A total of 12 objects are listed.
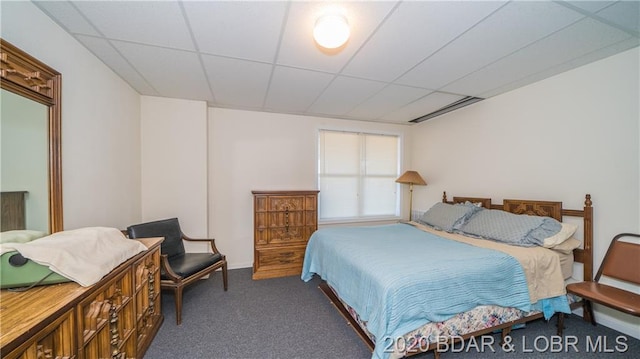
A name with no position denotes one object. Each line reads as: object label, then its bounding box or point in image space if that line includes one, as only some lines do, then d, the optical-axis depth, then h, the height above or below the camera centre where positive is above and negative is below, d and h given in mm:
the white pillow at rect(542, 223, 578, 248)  2107 -538
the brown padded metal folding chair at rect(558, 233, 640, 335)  1764 -846
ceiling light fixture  1447 +947
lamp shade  3857 -20
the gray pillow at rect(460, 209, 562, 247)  2197 -512
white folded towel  1111 -404
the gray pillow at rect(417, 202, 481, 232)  2902 -502
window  4023 +47
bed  1542 -823
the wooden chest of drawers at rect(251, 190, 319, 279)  3252 -762
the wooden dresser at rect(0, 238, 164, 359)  846 -679
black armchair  2215 -934
